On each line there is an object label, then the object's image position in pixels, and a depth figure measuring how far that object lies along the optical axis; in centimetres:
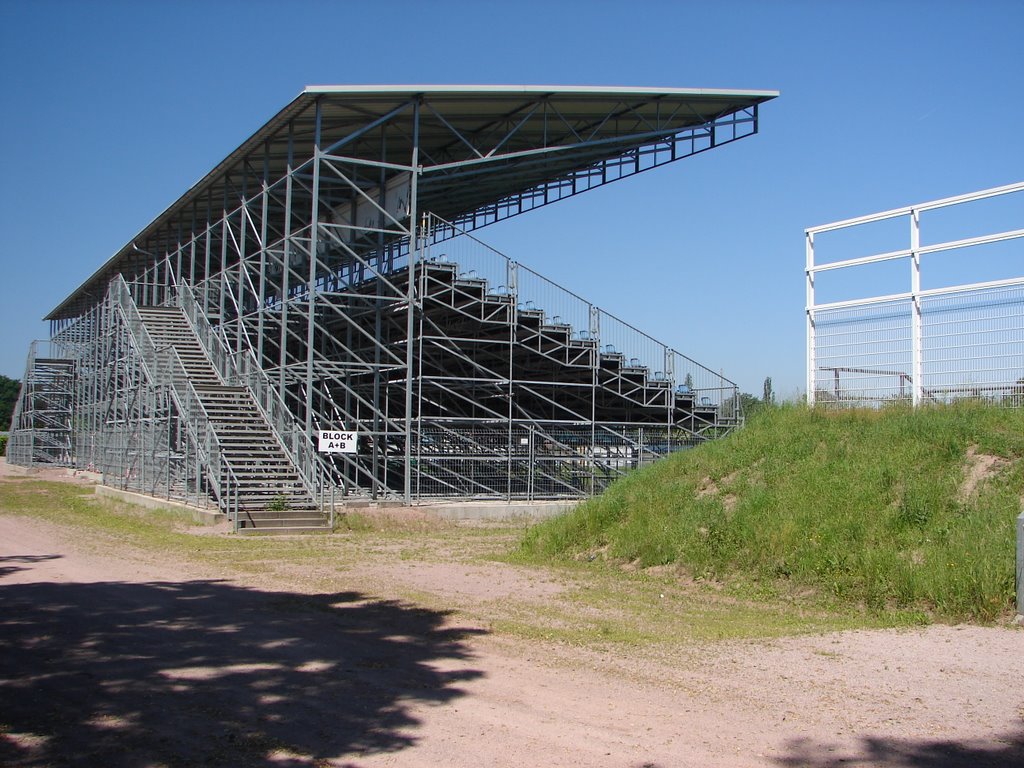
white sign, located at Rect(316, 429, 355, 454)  2119
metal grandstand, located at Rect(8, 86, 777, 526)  2575
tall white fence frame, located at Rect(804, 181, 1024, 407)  1412
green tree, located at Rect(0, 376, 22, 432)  13775
